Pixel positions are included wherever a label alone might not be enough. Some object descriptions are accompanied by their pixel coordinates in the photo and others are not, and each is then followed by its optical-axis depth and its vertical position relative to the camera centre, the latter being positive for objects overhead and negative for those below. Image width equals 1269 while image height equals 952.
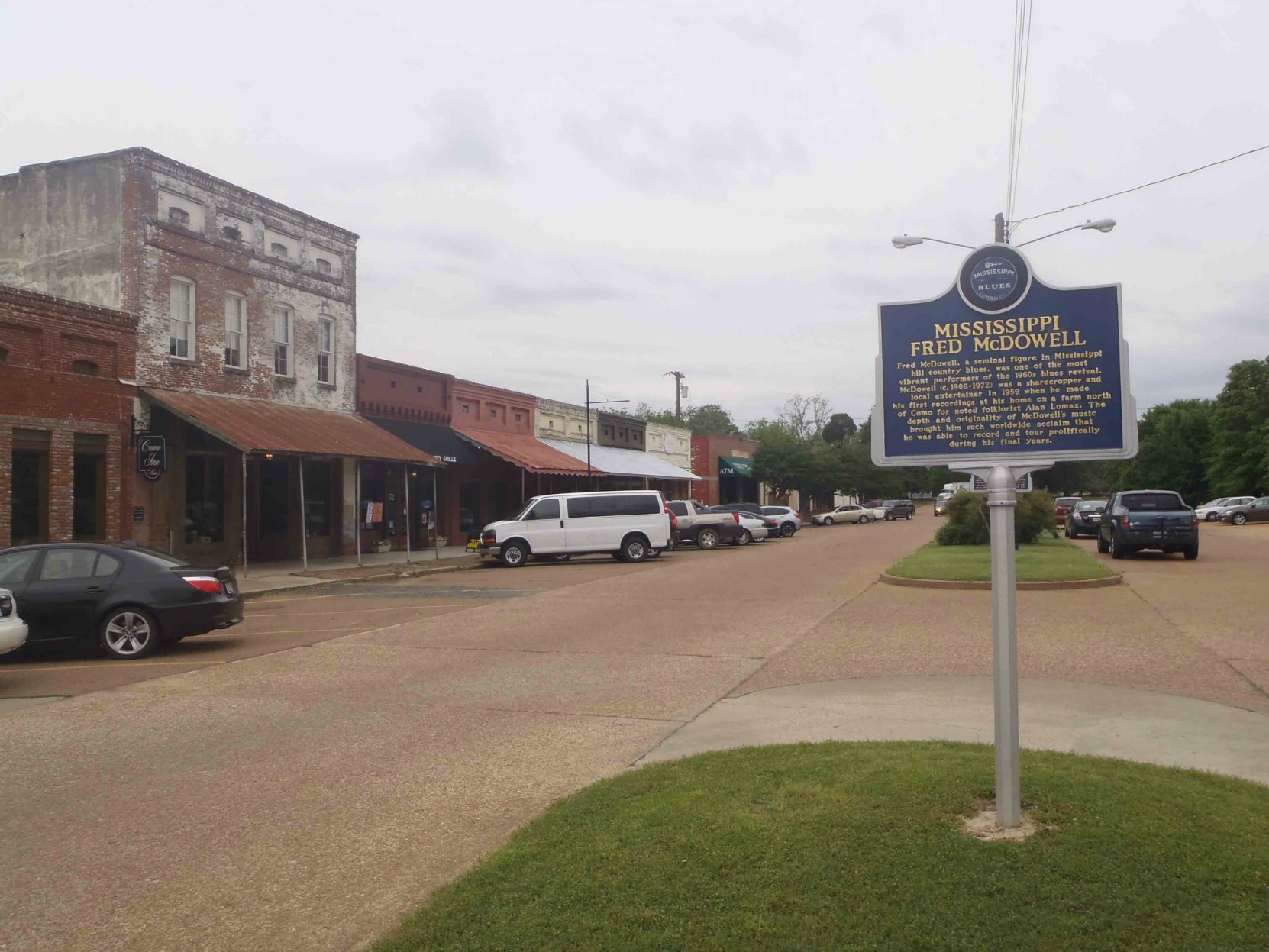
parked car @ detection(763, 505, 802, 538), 46.88 -0.63
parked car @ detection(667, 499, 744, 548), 35.88 -0.72
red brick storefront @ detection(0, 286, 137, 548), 19.41 +1.76
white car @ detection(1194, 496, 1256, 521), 57.31 -0.37
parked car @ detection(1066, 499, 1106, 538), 35.75 -0.55
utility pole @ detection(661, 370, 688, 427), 80.19 +8.92
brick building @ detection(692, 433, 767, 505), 62.62 +2.27
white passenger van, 27.70 -0.65
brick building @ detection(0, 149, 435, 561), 23.05 +4.41
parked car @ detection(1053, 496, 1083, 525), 44.22 -0.15
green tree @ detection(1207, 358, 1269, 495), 71.88 +4.94
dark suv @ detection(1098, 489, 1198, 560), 24.41 -0.55
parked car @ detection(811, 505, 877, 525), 64.75 -0.78
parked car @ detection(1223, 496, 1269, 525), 54.62 -0.64
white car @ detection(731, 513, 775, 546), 38.84 -0.95
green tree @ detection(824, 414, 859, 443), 118.75 +8.81
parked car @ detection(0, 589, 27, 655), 9.95 -1.17
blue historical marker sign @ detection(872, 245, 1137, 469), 5.11 +0.65
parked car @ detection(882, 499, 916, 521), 73.75 -0.57
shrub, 28.55 -0.47
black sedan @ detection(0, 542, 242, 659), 11.77 -1.02
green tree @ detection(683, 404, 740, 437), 128.62 +10.95
